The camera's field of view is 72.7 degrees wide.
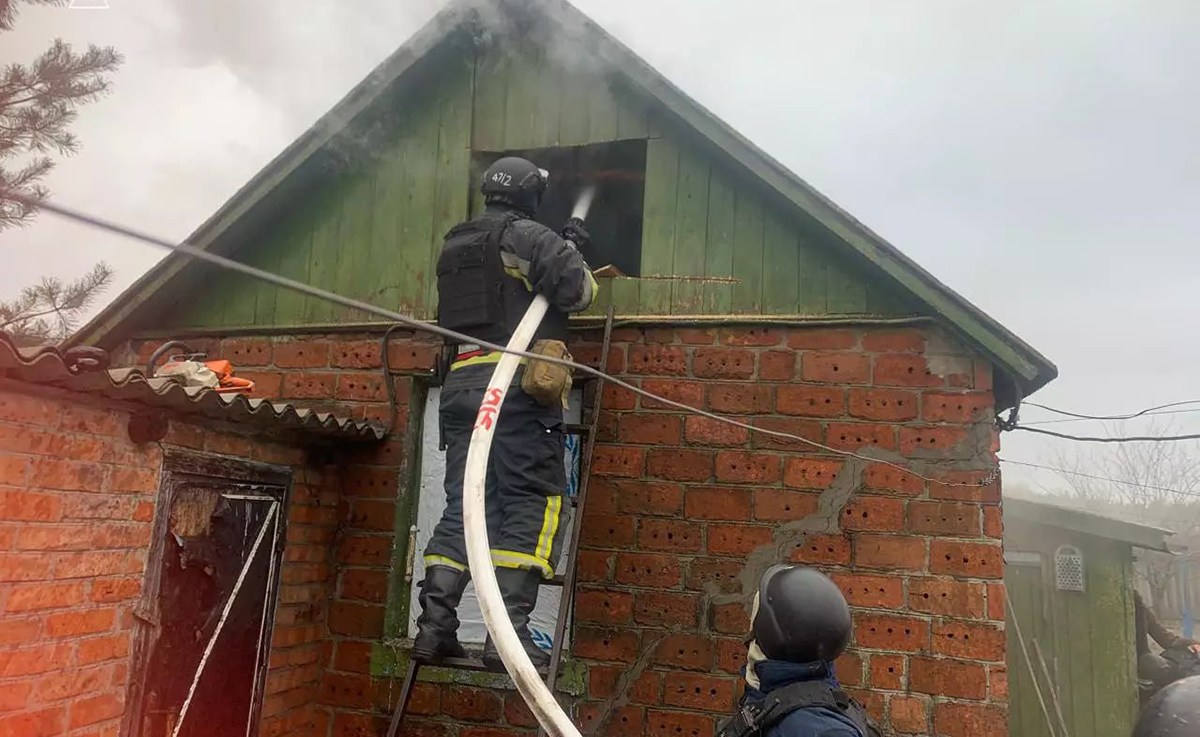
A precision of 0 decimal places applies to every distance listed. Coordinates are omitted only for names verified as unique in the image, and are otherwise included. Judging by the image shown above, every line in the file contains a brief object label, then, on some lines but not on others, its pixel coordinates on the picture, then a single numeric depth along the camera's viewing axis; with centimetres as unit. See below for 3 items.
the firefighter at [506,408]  334
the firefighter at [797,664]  251
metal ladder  337
